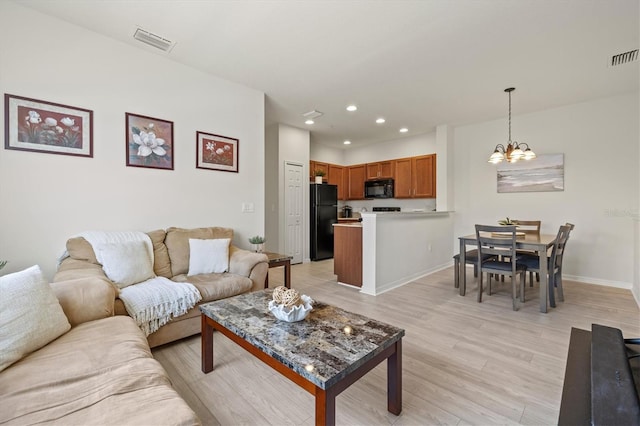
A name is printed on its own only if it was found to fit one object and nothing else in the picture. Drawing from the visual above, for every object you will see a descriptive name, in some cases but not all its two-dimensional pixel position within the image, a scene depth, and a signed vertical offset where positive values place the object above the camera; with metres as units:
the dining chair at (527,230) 3.92 -0.31
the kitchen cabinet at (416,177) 5.69 +0.69
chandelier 3.57 +0.71
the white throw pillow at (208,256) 2.81 -0.49
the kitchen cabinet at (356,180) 6.90 +0.73
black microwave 6.27 +0.48
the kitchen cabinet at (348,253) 3.98 -0.66
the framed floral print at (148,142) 2.83 +0.71
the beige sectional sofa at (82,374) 0.96 -0.70
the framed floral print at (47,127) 2.25 +0.71
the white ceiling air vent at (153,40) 2.59 +1.64
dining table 2.96 -0.44
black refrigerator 5.85 -0.18
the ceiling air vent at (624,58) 2.85 +1.59
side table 3.19 -0.62
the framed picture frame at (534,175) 4.41 +0.57
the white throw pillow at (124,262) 2.28 -0.45
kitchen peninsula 3.72 -0.60
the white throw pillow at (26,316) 1.24 -0.52
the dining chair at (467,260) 3.60 -0.67
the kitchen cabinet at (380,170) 6.37 +0.92
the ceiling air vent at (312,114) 4.62 +1.61
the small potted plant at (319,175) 5.93 +0.73
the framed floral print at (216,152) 3.34 +0.71
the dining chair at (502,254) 3.06 -0.54
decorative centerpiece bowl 1.60 -0.57
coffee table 1.16 -0.67
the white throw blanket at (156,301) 2.02 -0.70
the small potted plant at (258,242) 3.51 -0.41
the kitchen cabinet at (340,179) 6.89 +0.76
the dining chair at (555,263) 3.12 -0.64
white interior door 5.44 -0.02
